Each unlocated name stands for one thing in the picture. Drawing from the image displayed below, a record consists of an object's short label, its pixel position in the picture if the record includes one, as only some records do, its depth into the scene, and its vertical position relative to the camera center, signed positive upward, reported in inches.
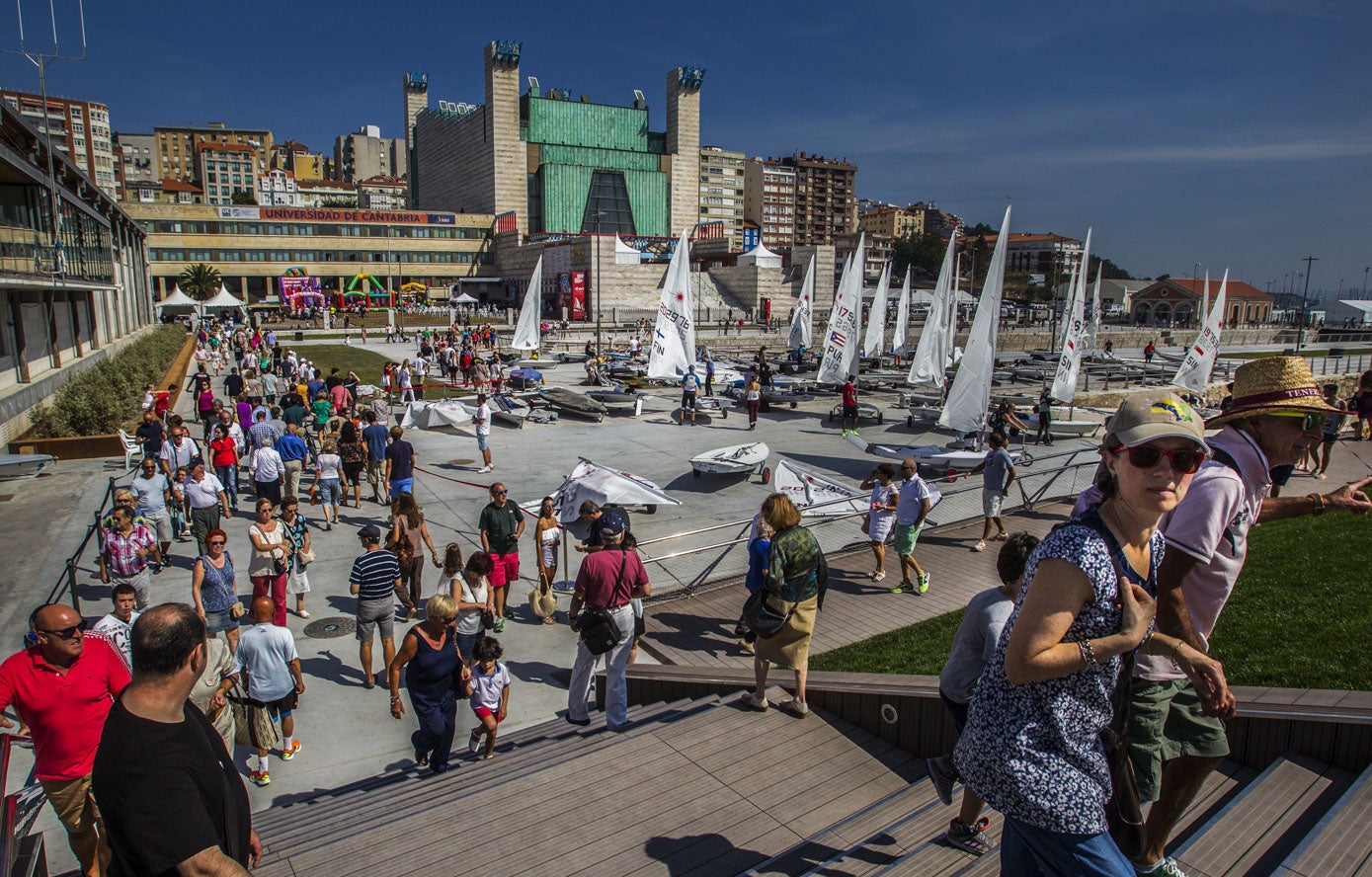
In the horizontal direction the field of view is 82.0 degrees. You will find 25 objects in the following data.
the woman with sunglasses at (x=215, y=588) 315.6 -113.5
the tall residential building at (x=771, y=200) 6756.9 +994.2
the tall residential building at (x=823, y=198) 7003.0 +1058.3
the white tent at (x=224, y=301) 2112.2 +9.4
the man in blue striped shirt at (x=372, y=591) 308.0 -109.8
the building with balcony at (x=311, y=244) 3415.4 +282.1
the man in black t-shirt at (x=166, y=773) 101.0 -60.9
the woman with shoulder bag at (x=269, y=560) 343.0 -109.9
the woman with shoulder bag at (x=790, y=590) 229.0 -79.3
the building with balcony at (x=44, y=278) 952.9 +34.4
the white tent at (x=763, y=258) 3139.8 +225.1
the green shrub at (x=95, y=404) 753.1 -100.4
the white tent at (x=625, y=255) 2926.9 +211.2
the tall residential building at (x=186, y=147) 6776.6 +1347.4
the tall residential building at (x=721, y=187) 6195.9 +1008.3
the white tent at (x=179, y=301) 2062.0 +6.9
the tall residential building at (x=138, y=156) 6894.7 +1285.4
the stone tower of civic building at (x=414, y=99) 4888.8 +1302.2
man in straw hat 117.6 -32.1
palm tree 3164.4 +87.1
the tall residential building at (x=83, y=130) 4379.7 +1139.5
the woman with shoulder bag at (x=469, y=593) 301.1 -109.5
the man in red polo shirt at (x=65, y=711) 185.8 -96.6
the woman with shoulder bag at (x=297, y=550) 371.2 -115.0
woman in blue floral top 87.7 -36.6
